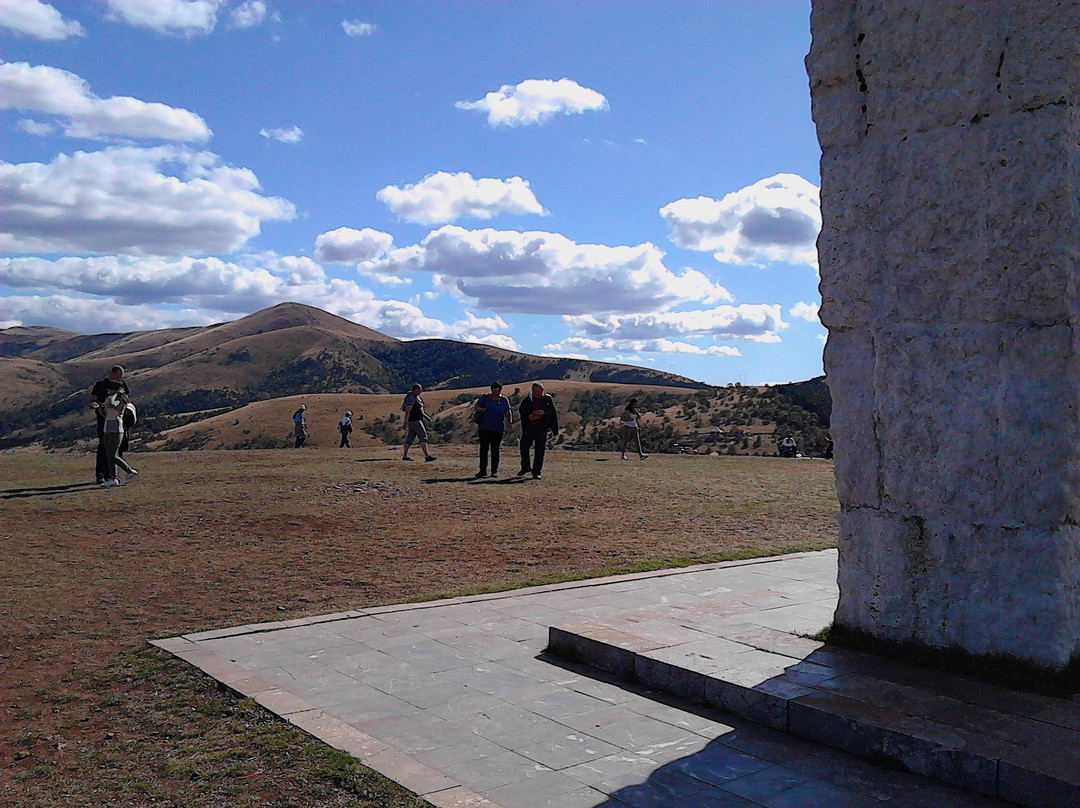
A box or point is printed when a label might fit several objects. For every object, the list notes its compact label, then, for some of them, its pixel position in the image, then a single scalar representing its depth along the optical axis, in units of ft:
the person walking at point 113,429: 46.83
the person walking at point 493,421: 54.34
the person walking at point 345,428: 97.25
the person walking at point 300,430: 92.99
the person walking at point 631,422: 74.31
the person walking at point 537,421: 54.19
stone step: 12.42
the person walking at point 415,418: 63.93
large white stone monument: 15.53
